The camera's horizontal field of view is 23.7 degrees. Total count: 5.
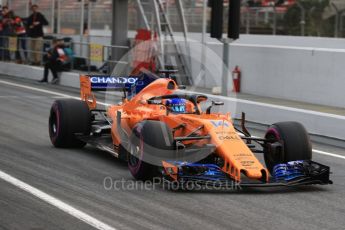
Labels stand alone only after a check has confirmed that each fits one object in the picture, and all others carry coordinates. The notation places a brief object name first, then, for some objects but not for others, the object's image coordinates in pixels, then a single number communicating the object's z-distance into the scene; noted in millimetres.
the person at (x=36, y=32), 27344
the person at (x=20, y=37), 28250
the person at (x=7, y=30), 29156
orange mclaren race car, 9133
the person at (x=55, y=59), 24922
